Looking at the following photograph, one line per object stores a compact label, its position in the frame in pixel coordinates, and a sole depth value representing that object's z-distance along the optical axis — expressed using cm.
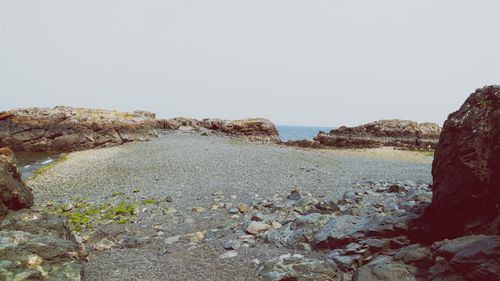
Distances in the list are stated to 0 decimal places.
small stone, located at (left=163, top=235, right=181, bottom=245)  1187
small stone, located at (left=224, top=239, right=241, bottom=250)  1097
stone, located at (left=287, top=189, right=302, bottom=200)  1634
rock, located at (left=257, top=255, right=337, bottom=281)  859
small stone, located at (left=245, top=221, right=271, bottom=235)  1210
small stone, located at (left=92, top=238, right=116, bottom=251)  1137
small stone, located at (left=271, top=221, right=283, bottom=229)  1248
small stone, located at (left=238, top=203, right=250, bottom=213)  1490
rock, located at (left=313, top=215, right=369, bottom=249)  1044
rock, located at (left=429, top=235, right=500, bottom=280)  646
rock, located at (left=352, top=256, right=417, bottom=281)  757
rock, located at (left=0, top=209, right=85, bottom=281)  790
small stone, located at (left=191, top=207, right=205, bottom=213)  1531
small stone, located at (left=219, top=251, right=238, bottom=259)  1034
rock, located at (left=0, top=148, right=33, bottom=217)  1189
